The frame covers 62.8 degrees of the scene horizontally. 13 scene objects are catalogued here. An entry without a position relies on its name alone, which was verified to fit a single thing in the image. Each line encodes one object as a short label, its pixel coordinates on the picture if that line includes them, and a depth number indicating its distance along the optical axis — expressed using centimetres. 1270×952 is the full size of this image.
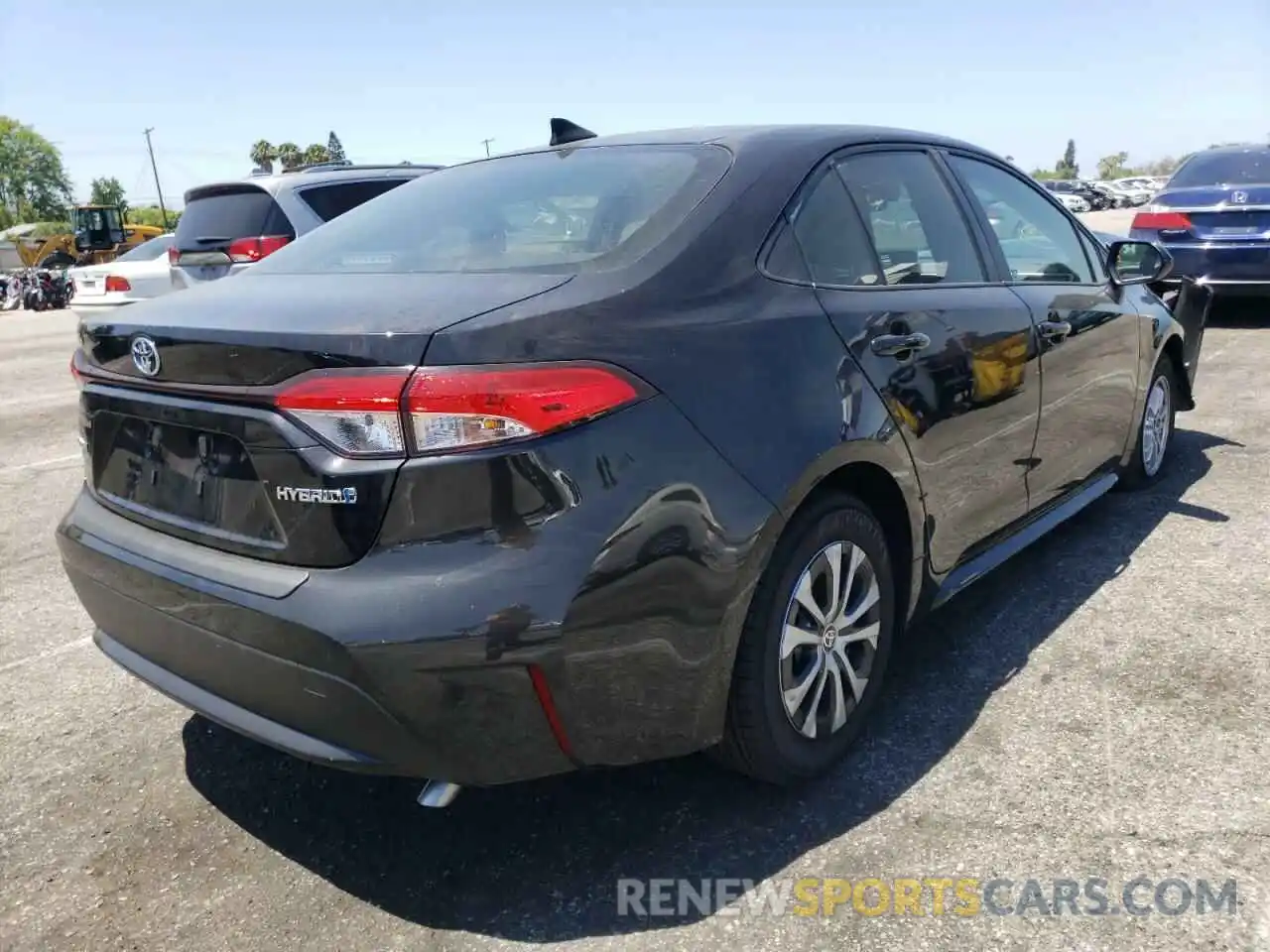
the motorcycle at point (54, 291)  2369
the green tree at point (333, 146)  9652
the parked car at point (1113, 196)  5800
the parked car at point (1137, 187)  6181
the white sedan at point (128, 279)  1173
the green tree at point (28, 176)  9606
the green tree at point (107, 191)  9862
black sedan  196
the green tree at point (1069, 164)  14388
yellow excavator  3478
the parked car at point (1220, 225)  900
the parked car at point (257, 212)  760
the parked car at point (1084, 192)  5397
